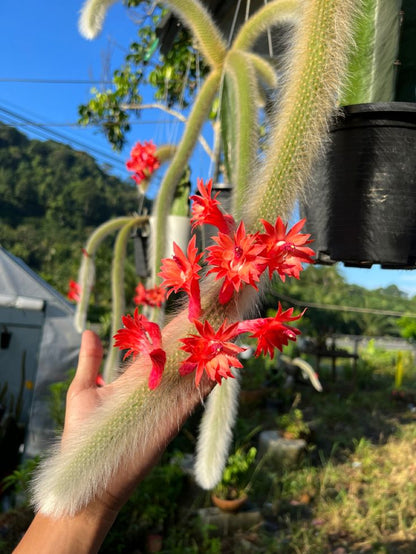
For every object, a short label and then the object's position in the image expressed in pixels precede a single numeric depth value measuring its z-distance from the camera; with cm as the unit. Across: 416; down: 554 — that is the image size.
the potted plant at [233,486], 232
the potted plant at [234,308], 42
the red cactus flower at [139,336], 43
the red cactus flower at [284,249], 44
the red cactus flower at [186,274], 44
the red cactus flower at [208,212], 46
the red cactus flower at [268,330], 42
